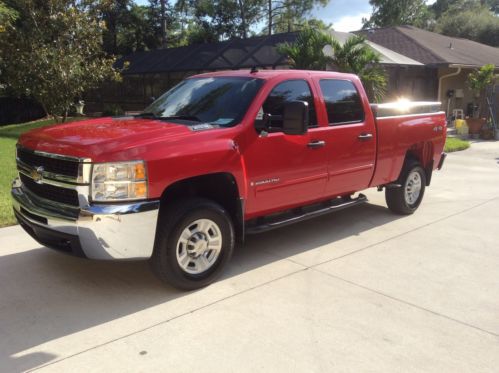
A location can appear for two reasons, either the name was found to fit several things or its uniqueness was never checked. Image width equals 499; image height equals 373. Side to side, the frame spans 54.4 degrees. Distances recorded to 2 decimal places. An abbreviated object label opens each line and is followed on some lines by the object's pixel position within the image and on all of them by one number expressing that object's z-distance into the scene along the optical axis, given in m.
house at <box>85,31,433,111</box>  18.91
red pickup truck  3.83
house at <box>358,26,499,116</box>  21.33
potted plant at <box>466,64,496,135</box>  18.09
